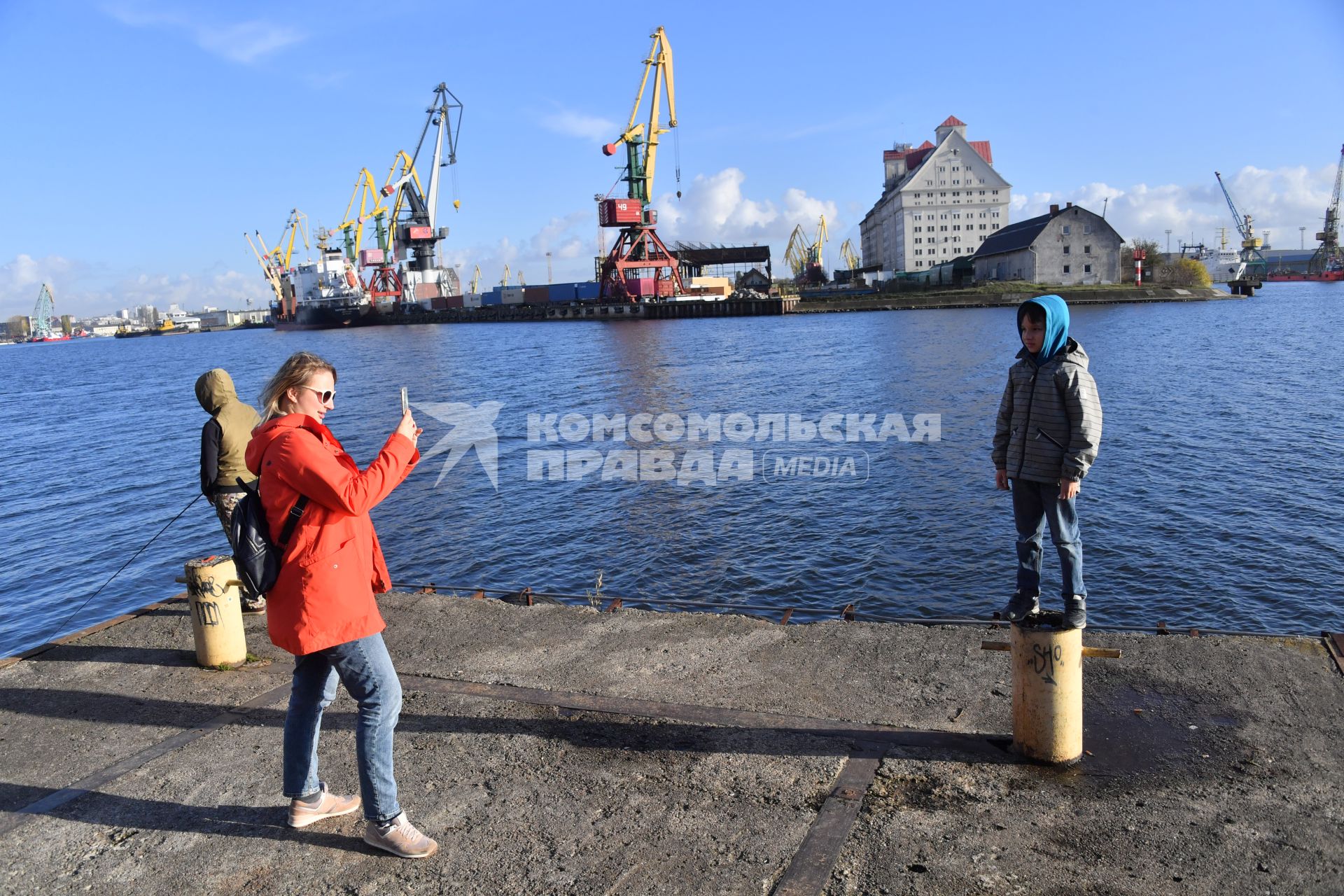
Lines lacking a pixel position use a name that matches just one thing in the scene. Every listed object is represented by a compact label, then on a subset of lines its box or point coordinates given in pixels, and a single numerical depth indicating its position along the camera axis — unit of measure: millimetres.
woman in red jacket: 2859
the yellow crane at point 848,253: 158500
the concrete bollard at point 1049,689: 3453
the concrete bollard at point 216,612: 4824
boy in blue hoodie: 4062
